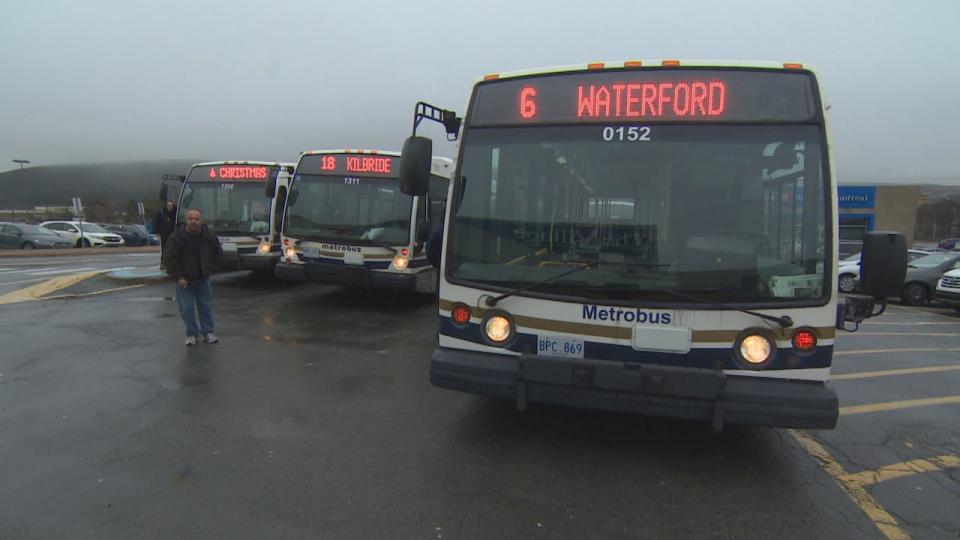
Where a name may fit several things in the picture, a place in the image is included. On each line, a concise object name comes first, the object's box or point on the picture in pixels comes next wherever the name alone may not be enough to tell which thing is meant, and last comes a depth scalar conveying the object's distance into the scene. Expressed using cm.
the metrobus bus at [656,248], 344
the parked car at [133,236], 3816
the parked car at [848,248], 1959
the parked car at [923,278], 1480
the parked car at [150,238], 3947
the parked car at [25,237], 2820
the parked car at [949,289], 1321
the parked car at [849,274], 1650
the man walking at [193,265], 669
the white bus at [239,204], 1184
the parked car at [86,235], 3095
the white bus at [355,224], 939
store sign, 3541
